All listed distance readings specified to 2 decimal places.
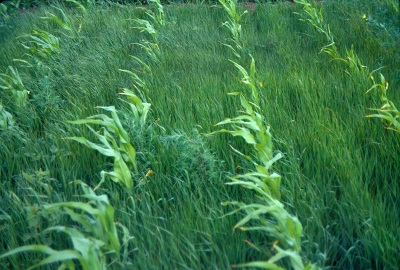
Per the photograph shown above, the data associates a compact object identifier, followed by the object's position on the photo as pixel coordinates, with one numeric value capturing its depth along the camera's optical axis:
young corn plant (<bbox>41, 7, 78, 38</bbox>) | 5.45
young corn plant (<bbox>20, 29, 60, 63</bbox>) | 4.88
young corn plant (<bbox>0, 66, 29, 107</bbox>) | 3.88
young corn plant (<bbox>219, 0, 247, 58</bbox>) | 4.95
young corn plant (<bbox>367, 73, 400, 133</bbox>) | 2.90
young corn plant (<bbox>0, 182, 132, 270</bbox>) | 1.97
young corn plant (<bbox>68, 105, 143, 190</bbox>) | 2.71
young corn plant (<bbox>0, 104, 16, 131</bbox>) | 3.43
